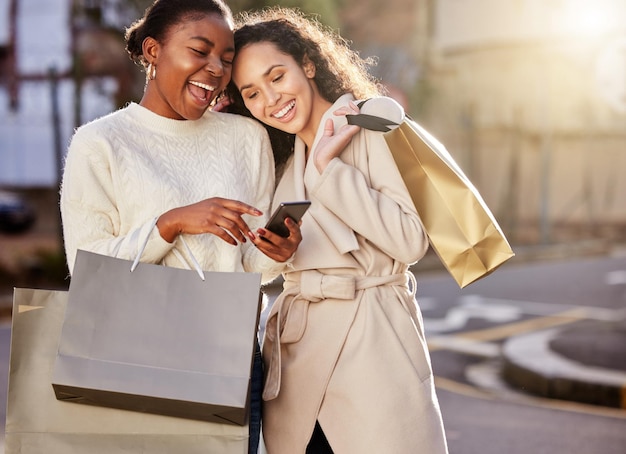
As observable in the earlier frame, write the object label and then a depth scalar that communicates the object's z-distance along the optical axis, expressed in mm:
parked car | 16703
